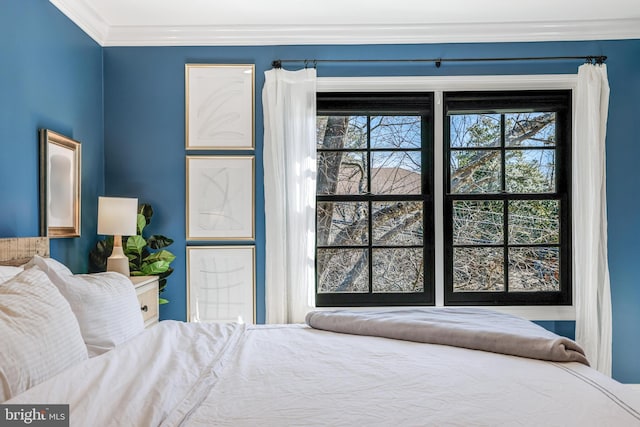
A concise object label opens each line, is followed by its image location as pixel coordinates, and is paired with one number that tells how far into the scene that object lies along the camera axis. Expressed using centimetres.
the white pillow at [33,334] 123
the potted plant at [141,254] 312
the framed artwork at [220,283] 339
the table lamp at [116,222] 285
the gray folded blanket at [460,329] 169
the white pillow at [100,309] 174
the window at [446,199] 346
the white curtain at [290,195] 328
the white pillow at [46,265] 181
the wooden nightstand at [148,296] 277
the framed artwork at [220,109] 341
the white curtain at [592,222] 321
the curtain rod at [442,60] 333
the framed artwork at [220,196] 341
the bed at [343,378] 117
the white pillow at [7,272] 173
